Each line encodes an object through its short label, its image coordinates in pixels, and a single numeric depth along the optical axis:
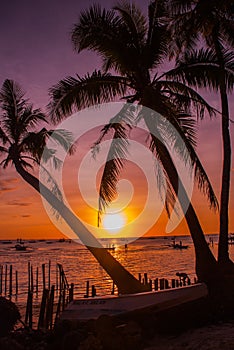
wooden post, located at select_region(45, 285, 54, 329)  16.48
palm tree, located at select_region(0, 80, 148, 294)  16.11
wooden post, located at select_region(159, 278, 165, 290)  20.94
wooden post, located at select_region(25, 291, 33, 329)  17.27
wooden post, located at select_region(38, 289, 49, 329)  16.12
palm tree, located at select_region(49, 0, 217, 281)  14.70
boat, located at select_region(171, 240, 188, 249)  113.79
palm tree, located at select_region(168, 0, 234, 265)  13.77
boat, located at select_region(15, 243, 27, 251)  115.18
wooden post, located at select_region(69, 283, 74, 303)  18.55
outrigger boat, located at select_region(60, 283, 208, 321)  12.05
